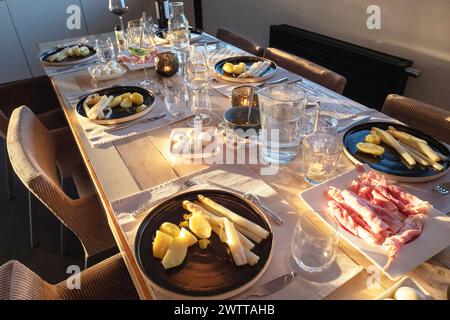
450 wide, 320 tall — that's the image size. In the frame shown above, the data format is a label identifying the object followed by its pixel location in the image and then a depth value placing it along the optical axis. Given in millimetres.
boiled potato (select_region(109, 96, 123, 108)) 1249
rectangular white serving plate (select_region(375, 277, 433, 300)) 530
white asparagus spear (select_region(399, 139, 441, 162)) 866
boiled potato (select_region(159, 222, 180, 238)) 689
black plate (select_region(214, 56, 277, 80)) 1531
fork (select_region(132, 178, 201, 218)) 773
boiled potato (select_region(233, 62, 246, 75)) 1485
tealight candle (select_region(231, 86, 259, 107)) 1116
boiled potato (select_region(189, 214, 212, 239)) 686
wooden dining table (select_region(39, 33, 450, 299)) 610
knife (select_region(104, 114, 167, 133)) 1129
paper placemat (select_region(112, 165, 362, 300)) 602
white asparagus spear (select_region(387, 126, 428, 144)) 930
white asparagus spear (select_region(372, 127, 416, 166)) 868
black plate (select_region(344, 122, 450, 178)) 843
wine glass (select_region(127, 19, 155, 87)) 1672
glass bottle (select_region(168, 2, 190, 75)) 1748
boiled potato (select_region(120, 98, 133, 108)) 1244
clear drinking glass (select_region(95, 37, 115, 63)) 1676
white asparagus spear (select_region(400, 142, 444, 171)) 839
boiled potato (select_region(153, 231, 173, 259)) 654
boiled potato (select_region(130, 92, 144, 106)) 1268
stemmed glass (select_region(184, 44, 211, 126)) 1214
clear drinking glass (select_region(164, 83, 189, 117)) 1207
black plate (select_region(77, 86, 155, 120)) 1214
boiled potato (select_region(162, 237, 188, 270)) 633
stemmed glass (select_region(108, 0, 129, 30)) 1673
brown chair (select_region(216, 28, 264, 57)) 1911
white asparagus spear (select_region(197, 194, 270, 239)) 690
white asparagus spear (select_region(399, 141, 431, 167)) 862
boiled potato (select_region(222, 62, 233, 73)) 1500
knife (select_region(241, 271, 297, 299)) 595
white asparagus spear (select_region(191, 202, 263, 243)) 685
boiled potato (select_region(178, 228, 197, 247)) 667
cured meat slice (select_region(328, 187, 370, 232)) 690
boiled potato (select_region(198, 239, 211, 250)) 672
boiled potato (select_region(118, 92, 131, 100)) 1279
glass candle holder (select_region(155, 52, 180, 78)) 1505
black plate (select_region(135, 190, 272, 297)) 600
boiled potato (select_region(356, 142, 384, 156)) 904
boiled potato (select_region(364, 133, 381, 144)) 949
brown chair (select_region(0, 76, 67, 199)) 1851
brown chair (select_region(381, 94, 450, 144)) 1152
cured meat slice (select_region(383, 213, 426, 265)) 623
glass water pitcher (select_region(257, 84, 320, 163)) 952
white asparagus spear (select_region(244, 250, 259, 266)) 634
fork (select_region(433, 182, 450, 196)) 787
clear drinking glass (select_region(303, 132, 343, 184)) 867
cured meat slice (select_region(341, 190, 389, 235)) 656
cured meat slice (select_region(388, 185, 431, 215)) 696
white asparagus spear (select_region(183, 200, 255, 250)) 670
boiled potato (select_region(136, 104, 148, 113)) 1218
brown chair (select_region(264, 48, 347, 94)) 1443
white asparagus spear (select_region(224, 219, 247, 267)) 634
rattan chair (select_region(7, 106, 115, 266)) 913
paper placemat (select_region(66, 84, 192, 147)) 1081
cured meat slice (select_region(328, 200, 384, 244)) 654
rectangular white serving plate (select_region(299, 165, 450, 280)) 605
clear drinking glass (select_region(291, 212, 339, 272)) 646
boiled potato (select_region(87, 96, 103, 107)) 1253
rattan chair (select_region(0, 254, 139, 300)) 637
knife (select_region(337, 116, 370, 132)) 1075
